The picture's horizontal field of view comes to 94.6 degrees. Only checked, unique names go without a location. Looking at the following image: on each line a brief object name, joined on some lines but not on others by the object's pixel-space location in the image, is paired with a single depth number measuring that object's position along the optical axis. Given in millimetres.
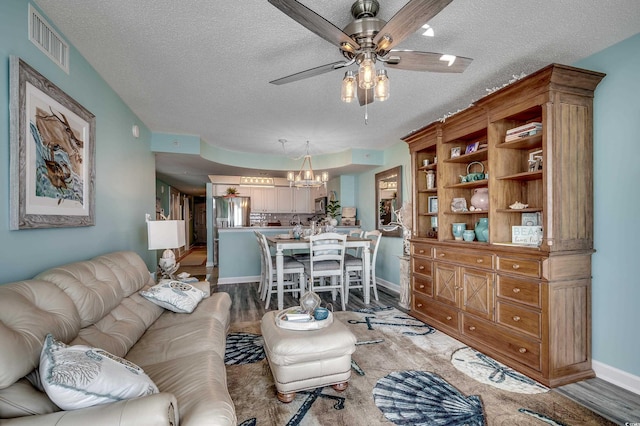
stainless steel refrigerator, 7730
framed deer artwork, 1626
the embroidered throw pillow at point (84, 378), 1025
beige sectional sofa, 1010
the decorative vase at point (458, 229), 3266
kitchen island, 5602
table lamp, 3213
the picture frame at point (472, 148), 3053
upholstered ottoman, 1954
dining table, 4090
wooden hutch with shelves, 2213
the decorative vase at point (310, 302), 2307
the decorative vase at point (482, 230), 2970
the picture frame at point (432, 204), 3666
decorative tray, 2146
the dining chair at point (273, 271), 4199
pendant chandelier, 5004
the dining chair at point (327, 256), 4027
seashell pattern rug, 1827
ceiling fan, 1431
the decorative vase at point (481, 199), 3012
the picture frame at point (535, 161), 2560
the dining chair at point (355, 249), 5109
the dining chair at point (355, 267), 4366
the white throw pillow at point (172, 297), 2453
